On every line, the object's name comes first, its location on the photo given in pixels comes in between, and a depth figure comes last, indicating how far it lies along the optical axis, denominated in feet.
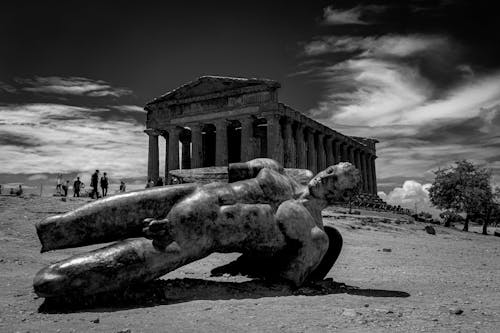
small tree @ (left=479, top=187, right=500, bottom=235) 119.34
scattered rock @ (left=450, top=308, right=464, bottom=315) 13.82
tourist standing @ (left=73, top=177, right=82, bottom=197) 81.25
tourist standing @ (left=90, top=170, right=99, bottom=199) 76.43
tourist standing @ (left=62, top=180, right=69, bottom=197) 83.91
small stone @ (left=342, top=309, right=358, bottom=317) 13.11
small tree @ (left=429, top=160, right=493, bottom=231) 119.14
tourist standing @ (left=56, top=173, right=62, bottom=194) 86.90
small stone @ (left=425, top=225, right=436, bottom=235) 76.13
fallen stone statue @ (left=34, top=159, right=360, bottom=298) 13.76
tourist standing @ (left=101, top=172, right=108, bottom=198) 74.64
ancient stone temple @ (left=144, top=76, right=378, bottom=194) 101.50
